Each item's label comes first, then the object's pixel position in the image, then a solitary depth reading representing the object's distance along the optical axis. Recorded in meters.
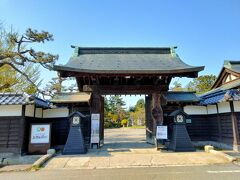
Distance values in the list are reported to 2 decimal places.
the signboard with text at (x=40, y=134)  10.77
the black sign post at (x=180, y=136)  10.46
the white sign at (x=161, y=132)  11.05
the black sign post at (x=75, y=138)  10.17
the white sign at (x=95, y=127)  11.61
